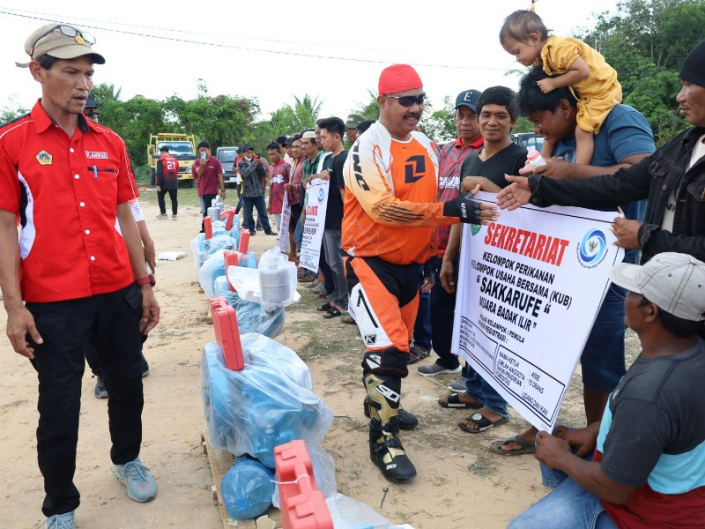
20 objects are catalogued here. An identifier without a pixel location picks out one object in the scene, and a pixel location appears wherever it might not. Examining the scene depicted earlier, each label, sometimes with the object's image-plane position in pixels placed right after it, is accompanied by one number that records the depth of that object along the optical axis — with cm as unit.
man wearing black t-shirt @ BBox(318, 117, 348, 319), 643
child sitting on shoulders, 277
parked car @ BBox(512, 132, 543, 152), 1798
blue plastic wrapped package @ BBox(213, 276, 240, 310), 475
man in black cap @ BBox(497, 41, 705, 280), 199
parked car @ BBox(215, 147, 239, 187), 2673
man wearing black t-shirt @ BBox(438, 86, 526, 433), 337
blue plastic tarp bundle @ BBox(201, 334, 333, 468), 281
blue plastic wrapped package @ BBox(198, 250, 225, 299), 591
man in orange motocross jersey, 313
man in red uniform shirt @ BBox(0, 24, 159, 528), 257
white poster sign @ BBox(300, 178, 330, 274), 671
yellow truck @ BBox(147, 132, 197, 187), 2803
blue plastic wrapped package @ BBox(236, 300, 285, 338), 445
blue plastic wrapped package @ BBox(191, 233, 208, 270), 760
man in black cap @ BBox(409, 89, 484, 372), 435
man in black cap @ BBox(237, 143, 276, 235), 1200
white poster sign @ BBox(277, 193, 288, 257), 898
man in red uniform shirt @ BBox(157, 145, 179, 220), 1561
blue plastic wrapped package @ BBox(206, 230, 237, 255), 733
